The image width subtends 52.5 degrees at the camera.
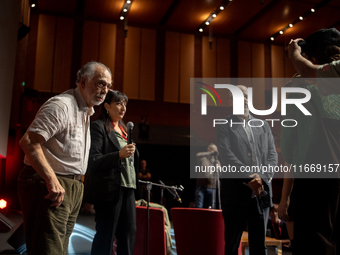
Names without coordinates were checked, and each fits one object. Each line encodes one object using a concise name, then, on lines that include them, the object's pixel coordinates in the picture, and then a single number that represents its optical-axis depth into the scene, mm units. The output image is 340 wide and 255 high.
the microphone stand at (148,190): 2574
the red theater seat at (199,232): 2621
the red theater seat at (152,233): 2863
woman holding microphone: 2080
